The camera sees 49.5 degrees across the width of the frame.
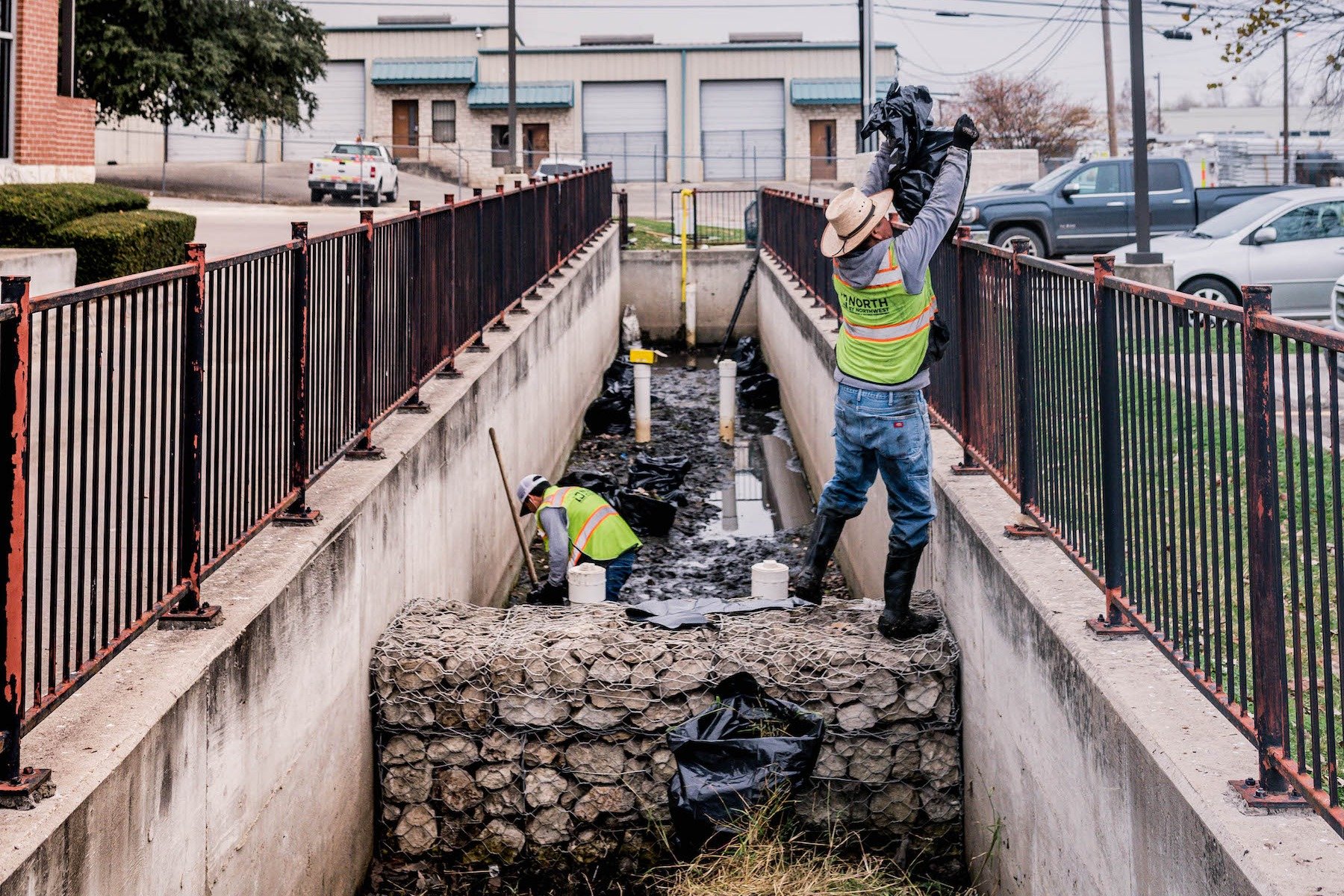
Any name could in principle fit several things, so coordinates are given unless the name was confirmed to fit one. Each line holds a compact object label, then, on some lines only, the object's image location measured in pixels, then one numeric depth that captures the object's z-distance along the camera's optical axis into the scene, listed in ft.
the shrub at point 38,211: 48.39
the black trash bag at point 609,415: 57.82
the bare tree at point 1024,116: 205.57
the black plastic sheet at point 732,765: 19.11
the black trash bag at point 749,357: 74.74
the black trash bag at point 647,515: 41.50
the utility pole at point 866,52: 97.76
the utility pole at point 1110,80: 146.72
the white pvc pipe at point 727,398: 54.49
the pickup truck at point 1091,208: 82.33
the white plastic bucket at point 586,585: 26.91
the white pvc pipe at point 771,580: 24.58
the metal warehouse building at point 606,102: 204.64
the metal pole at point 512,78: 118.32
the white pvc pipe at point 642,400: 54.44
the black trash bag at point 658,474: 45.70
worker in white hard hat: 29.19
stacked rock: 20.93
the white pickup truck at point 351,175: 139.74
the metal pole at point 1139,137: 53.72
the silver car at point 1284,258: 56.34
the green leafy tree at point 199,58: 125.18
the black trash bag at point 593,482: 40.78
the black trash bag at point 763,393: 65.26
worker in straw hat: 19.62
